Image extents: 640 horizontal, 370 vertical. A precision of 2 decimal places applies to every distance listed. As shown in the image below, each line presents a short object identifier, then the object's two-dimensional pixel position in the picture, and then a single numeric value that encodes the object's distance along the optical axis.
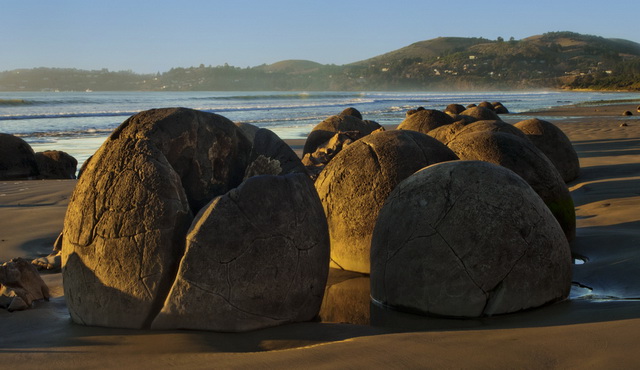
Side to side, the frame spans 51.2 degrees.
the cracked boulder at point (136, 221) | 4.45
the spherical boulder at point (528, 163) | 7.04
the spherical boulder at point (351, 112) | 21.97
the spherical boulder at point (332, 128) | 15.94
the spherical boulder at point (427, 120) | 14.14
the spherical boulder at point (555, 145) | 12.11
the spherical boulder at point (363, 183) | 6.26
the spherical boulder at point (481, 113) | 18.50
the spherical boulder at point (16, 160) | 15.92
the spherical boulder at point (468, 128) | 9.92
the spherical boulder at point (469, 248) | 4.79
